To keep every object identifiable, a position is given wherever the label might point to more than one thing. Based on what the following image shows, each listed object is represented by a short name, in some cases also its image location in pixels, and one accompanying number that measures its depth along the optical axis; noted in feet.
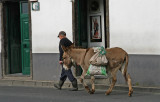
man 43.91
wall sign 53.06
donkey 39.50
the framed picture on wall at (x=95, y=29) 52.60
